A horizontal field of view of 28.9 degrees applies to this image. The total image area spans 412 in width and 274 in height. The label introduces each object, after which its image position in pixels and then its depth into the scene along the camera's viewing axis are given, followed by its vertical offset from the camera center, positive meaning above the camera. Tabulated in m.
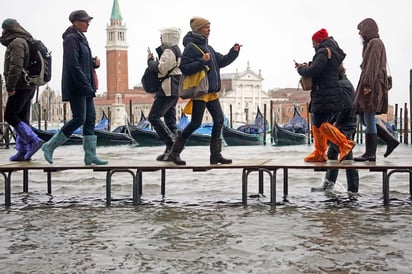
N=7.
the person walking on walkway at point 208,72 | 6.67 +0.39
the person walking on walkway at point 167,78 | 7.30 +0.39
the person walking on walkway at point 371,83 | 6.89 +0.30
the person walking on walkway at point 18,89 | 7.06 +0.28
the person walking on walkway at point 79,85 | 6.79 +0.30
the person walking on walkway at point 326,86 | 6.90 +0.28
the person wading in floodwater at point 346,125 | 7.27 -0.06
